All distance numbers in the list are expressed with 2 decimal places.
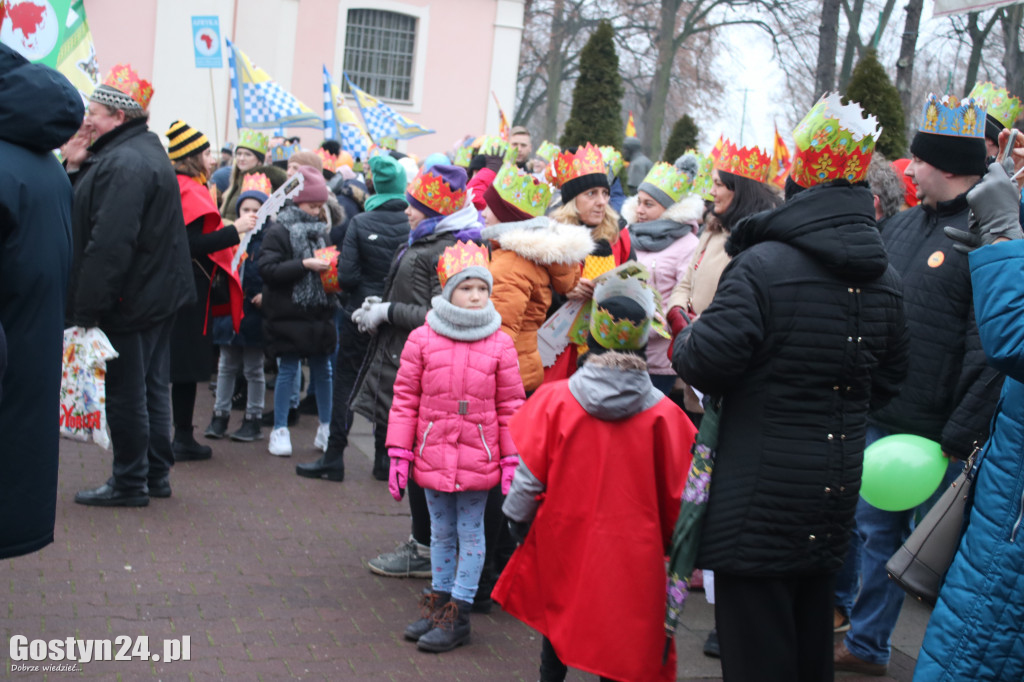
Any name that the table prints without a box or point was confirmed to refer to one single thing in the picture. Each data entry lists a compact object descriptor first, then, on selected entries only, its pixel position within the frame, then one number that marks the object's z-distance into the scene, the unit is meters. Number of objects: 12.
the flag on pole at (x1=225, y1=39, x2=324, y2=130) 13.30
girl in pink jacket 4.74
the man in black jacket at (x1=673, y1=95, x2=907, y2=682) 3.29
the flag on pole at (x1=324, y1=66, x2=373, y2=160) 14.23
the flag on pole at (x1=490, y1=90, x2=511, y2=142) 12.36
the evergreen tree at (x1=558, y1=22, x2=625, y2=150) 20.78
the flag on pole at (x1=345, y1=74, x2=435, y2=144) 15.52
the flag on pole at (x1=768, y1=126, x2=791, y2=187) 6.93
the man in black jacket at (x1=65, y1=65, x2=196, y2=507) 5.80
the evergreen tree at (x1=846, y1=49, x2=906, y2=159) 11.61
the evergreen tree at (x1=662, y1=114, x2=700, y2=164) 21.75
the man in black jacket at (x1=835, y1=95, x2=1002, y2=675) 4.05
